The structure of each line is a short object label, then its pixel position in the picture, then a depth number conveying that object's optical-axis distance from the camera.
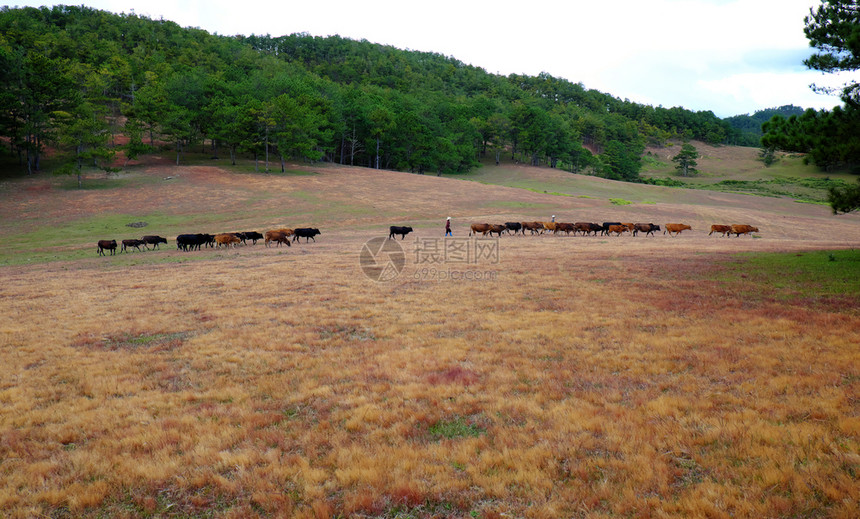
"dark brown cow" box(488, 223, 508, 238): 36.78
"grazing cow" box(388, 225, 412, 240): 34.25
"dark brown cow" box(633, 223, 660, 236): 39.22
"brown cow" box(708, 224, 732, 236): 38.59
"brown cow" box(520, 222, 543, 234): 38.31
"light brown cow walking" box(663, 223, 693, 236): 39.69
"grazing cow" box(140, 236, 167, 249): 30.70
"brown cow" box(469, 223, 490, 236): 36.50
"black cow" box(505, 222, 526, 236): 37.91
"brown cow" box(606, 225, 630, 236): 38.91
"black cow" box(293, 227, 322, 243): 32.97
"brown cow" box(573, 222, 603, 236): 38.22
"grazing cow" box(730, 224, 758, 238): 38.12
